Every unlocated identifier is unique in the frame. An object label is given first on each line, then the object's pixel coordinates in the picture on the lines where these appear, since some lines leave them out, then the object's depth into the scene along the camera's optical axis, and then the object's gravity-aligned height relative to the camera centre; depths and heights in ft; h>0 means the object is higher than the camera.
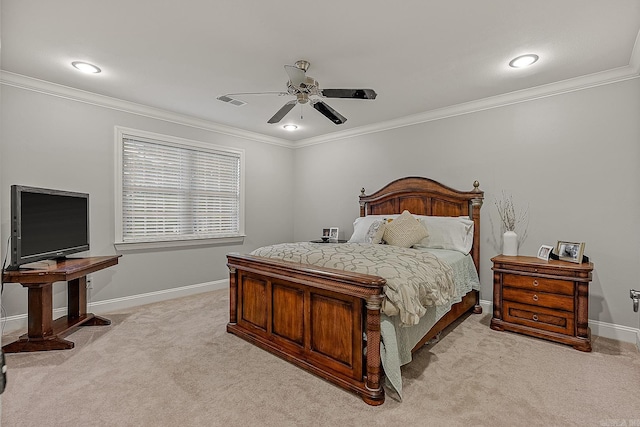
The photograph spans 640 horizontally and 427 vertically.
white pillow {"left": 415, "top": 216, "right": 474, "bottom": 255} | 13.12 -0.76
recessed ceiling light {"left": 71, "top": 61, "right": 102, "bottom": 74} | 10.70 +4.35
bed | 7.93 -2.74
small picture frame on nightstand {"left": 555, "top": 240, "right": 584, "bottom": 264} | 10.96 -1.12
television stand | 9.93 -2.62
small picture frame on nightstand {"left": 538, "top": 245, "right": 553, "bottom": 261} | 11.52 -1.19
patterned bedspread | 7.87 -1.32
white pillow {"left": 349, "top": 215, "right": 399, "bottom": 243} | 14.86 -0.54
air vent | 13.46 +4.16
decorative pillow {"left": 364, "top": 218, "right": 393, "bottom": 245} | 13.32 -0.69
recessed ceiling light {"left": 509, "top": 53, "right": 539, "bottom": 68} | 10.14 +4.40
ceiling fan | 9.62 +3.44
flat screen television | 10.01 -0.37
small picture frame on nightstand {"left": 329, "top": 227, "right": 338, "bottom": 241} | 17.88 -0.97
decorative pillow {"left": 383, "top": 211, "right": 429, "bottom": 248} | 12.90 -0.65
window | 14.35 +0.93
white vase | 12.48 -0.99
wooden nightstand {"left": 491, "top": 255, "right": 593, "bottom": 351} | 10.33 -2.53
